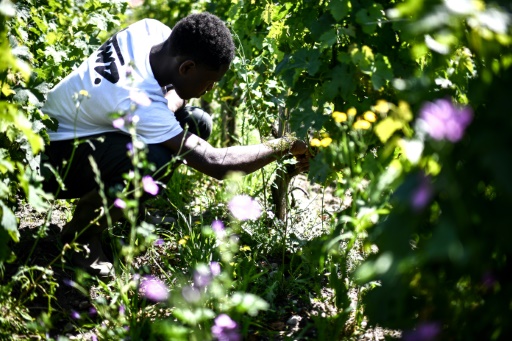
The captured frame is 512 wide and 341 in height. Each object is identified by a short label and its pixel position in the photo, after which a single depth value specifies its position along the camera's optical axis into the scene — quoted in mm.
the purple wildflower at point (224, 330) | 3464
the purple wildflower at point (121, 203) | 3512
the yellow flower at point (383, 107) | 3393
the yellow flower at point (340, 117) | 3575
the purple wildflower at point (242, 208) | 3724
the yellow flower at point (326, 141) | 3706
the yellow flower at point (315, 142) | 3711
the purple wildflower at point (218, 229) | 3583
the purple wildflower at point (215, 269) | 3586
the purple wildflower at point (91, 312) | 3817
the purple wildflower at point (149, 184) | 3564
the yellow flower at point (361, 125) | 3542
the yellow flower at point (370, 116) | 3533
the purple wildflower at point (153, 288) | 3662
